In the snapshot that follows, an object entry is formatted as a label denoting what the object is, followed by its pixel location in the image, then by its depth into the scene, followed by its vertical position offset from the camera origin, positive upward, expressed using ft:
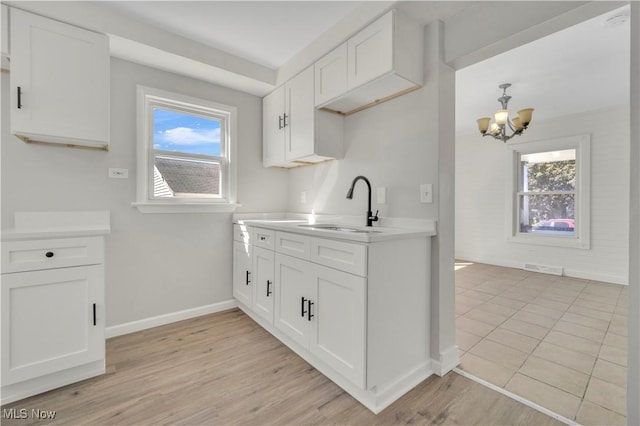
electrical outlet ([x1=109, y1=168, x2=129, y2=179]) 7.64 +1.05
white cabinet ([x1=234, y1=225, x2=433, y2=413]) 4.94 -1.91
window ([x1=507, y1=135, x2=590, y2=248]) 13.73 +1.14
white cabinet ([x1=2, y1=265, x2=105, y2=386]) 5.11 -2.08
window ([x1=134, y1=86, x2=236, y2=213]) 8.18 +1.85
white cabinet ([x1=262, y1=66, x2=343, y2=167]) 7.97 +2.58
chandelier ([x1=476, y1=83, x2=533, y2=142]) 9.87 +3.45
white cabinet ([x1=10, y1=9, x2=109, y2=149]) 5.80 +2.81
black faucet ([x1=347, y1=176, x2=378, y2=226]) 7.01 +0.07
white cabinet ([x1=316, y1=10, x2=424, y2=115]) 5.75 +3.28
